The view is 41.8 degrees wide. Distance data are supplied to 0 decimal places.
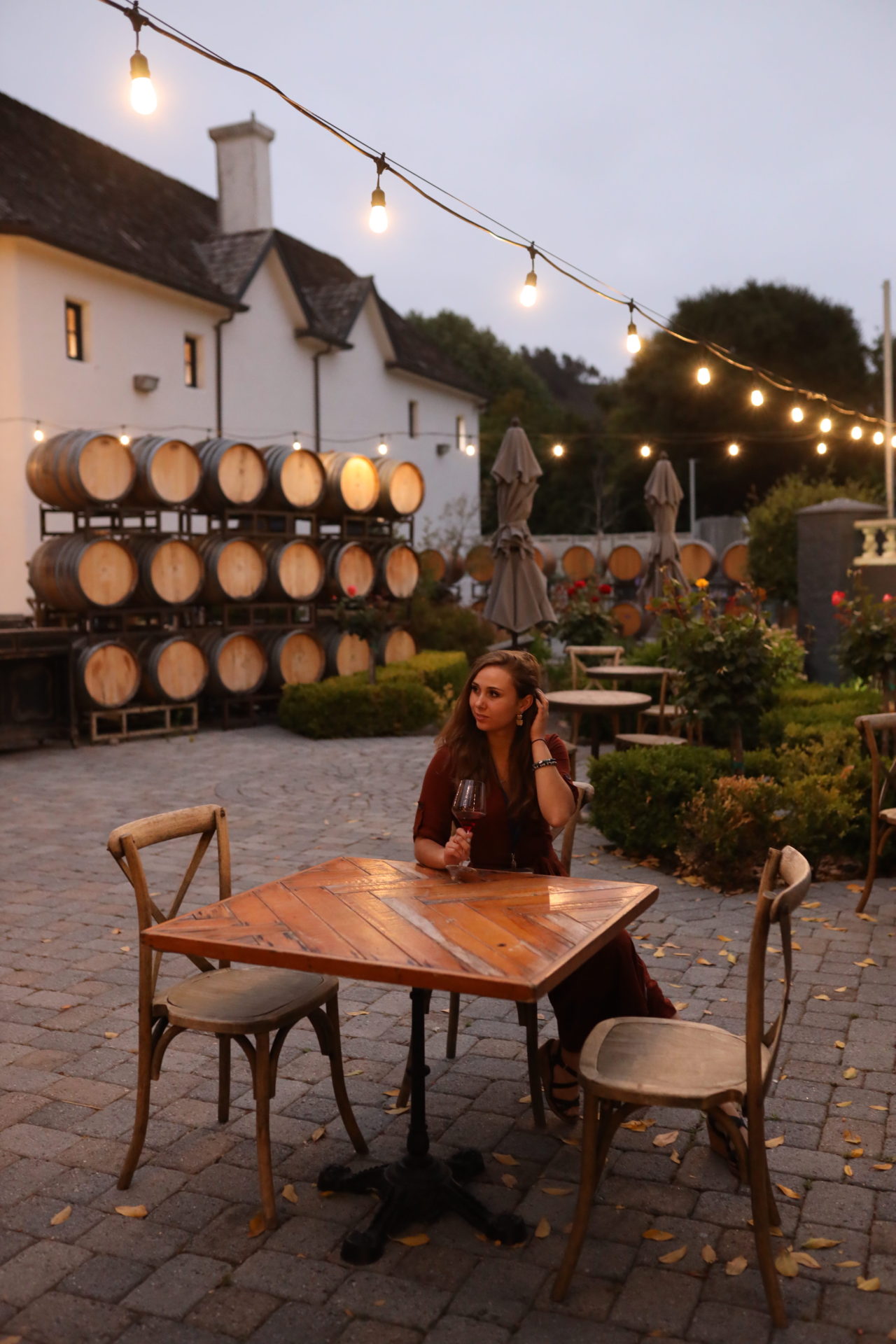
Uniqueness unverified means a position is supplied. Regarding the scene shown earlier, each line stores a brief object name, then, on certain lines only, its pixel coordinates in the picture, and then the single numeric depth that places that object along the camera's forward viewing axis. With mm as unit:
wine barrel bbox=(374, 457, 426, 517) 15812
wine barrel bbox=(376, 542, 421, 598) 15648
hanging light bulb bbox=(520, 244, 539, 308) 8688
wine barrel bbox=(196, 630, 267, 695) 13211
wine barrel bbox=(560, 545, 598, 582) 26598
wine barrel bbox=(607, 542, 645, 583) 25672
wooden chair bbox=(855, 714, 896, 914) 5691
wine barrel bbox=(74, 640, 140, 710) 11891
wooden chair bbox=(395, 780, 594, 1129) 3492
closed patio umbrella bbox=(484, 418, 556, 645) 11695
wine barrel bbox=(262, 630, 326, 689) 13820
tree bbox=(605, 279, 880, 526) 37156
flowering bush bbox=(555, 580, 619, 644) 14406
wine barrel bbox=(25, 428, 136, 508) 11977
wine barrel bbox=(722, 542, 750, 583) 23312
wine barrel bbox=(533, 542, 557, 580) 26484
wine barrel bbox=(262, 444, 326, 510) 14148
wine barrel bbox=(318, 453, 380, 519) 15133
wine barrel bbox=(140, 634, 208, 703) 12516
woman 3531
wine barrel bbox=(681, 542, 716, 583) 23906
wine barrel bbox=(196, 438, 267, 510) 13508
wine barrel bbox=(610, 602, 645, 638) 23031
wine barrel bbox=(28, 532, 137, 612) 11867
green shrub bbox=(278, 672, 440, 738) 12625
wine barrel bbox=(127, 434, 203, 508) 12617
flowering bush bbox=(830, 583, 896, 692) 8867
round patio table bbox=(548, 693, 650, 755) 9070
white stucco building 16797
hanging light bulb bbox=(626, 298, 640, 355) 9805
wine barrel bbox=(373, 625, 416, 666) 15273
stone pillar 15945
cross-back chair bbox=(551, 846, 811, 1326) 2719
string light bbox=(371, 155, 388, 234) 6805
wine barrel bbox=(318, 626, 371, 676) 14547
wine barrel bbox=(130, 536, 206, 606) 12609
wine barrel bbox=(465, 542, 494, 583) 26625
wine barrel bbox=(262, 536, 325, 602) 14039
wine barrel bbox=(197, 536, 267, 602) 13391
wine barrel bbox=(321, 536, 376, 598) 14969
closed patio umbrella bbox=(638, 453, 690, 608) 15133
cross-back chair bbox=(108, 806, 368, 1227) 3148
